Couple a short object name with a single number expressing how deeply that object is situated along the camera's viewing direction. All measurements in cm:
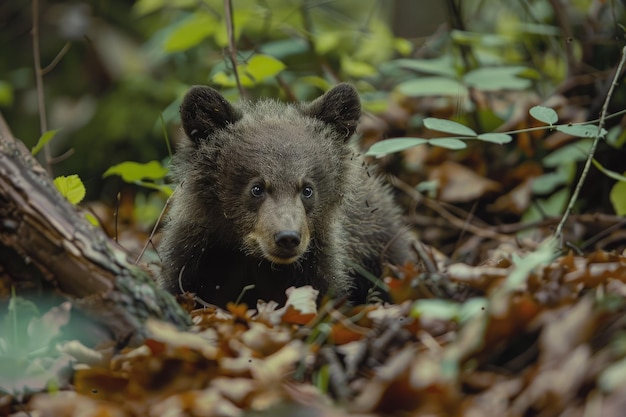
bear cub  953
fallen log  638
